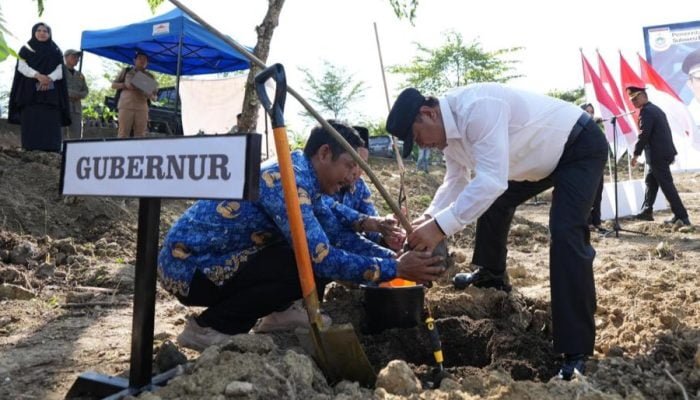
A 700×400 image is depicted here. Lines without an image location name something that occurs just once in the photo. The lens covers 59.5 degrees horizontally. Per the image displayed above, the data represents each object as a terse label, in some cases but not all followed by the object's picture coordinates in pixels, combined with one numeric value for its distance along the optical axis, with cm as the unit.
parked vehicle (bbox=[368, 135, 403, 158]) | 2118
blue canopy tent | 895
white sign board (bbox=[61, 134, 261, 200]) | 182
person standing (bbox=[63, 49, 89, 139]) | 798
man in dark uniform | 809
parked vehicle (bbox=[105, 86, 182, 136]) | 1229
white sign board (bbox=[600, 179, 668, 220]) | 935
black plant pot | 309
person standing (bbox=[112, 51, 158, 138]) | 774
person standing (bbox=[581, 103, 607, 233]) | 815
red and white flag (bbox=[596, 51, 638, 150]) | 968
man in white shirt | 264
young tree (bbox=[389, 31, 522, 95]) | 2344
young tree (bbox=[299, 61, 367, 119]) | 3175
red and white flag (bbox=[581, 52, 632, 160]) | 948
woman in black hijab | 671
